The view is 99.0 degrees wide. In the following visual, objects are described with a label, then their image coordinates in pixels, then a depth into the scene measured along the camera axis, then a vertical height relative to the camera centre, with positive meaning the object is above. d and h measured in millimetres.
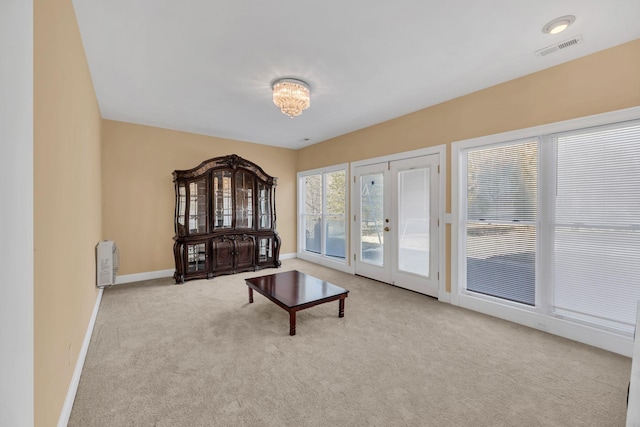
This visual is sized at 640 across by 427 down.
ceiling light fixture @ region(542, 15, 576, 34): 2018 +1424
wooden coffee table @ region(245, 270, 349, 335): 2664 -870
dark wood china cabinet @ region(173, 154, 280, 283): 4473 -121
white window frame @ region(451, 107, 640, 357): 2383 -634
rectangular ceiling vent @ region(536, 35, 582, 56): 2272 +1426
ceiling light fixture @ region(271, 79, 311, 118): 2902 +1260
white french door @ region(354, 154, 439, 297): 3783 -161
